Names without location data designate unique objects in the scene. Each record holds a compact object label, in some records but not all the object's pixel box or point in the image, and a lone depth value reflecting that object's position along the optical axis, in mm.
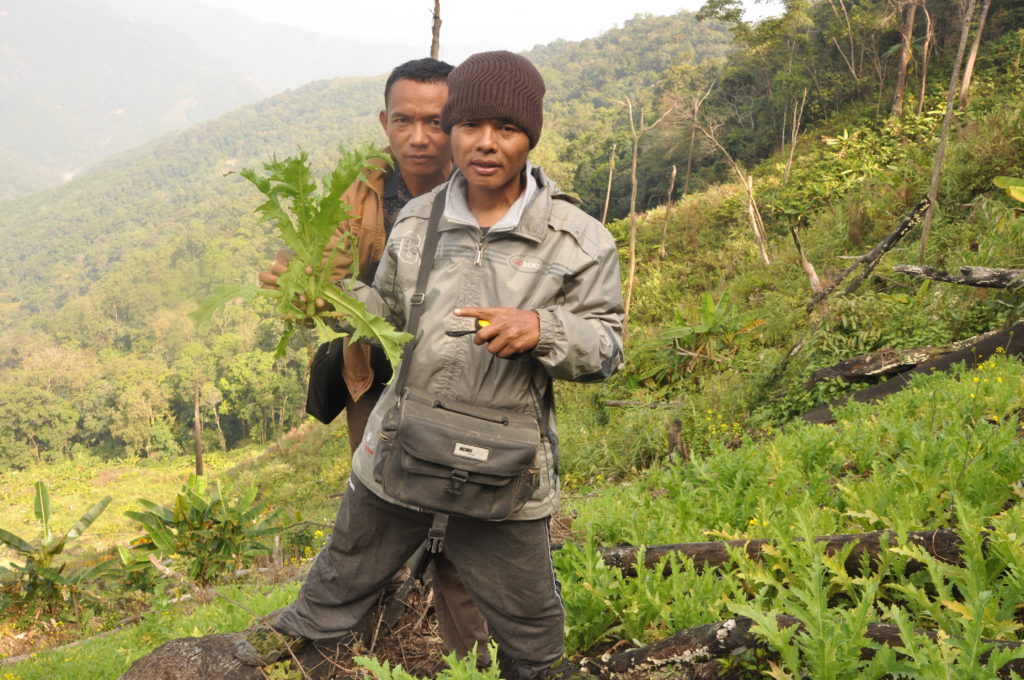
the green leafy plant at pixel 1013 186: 5824
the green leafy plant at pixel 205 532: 5927
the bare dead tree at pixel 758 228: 12096
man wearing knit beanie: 1717
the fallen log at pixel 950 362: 5027
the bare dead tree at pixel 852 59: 20283
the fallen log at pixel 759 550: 2191
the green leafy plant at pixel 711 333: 9320
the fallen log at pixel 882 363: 5750
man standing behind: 2186
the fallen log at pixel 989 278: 4844
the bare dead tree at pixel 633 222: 11844
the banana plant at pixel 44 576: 5676
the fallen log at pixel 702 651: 1669
